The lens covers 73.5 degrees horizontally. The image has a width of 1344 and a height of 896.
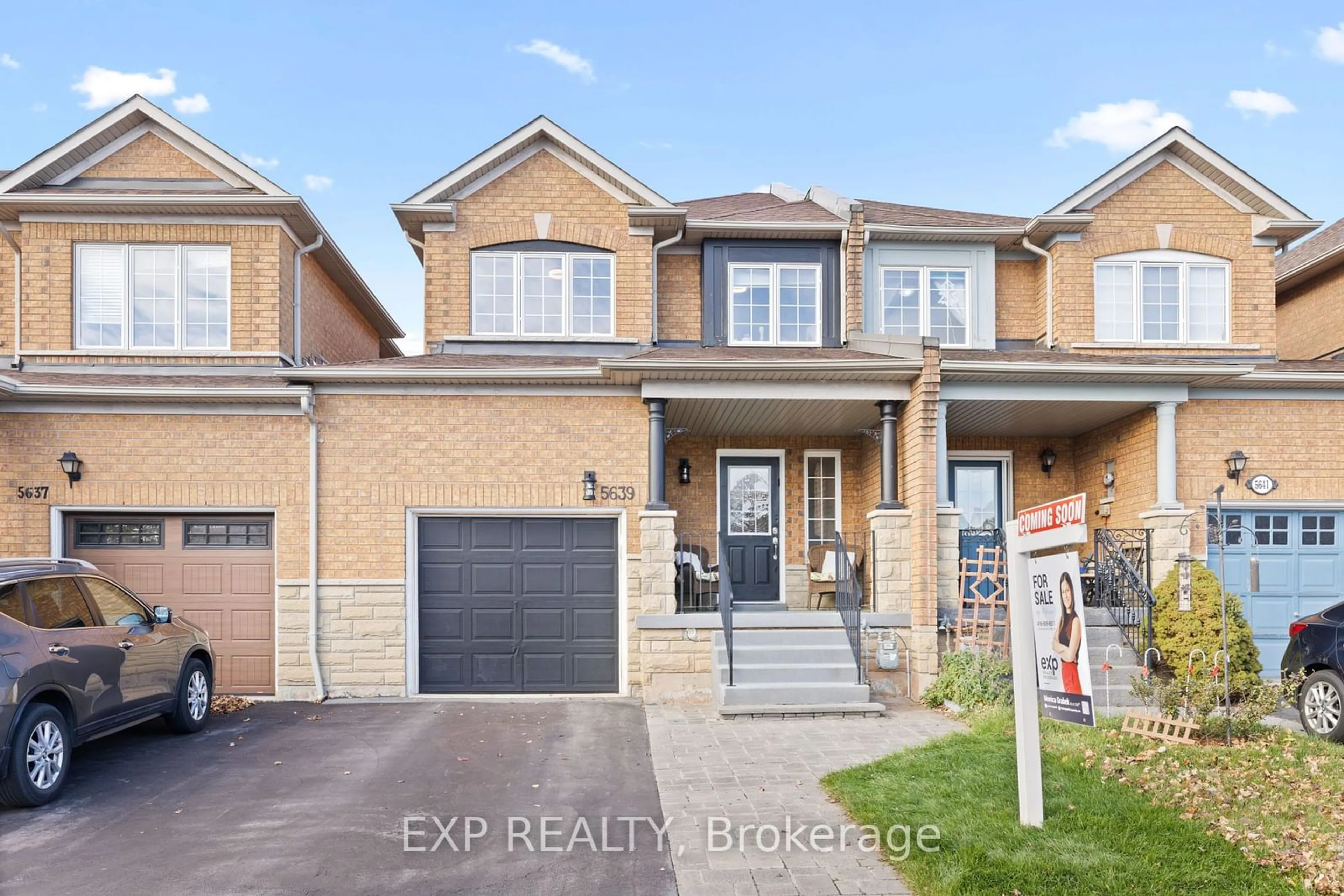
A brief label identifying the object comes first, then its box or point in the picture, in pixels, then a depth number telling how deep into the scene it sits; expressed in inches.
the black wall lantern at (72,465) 420.2
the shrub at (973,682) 377.1
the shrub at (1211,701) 295.6
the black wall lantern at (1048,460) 533.3
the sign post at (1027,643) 210.1
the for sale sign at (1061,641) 201.0
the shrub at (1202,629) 380.5
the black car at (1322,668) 316.8
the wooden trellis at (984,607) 409.1
